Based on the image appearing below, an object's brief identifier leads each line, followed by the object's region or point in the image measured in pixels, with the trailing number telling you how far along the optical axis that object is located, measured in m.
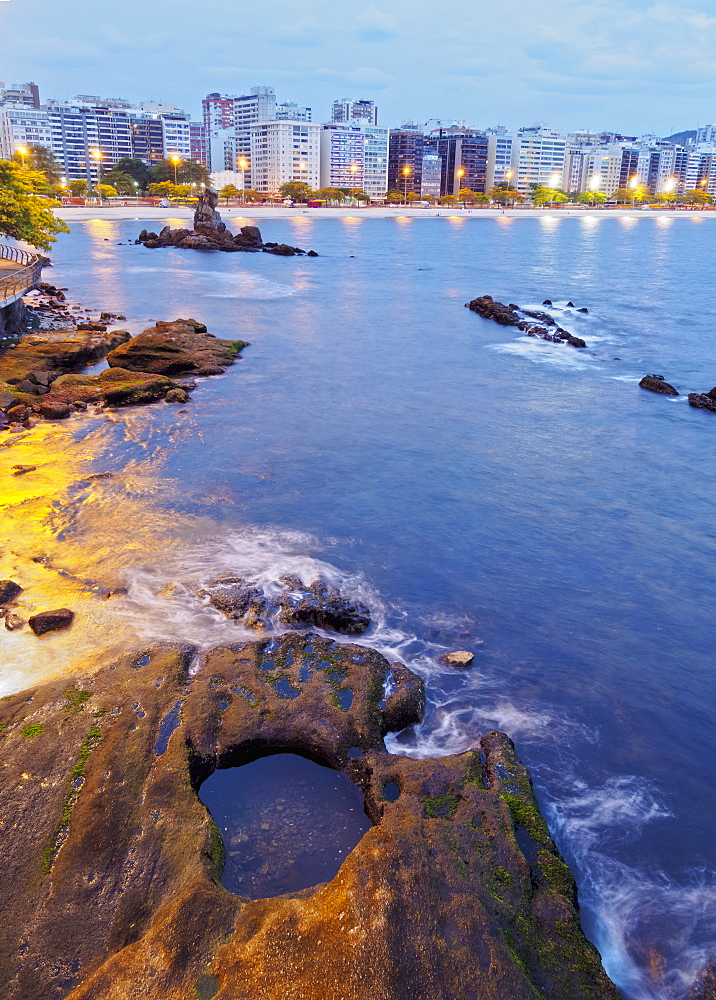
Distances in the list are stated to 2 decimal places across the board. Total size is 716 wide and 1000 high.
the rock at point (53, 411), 19.25
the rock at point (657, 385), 24.70
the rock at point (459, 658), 9.59
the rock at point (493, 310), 36.91
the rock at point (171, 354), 24.17
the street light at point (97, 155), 168.14
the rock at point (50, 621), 9.48
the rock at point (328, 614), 10.09
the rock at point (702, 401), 23.01
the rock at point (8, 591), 10.20
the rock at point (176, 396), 21.77
